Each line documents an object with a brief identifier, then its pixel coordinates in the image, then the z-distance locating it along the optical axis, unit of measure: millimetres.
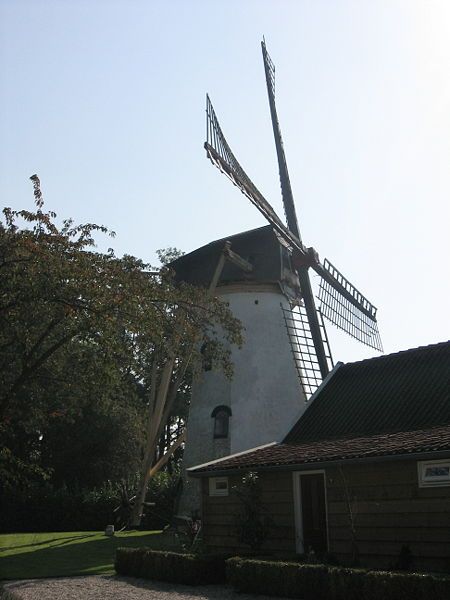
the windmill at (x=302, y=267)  25578
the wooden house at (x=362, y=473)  12398
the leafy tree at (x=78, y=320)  14523
